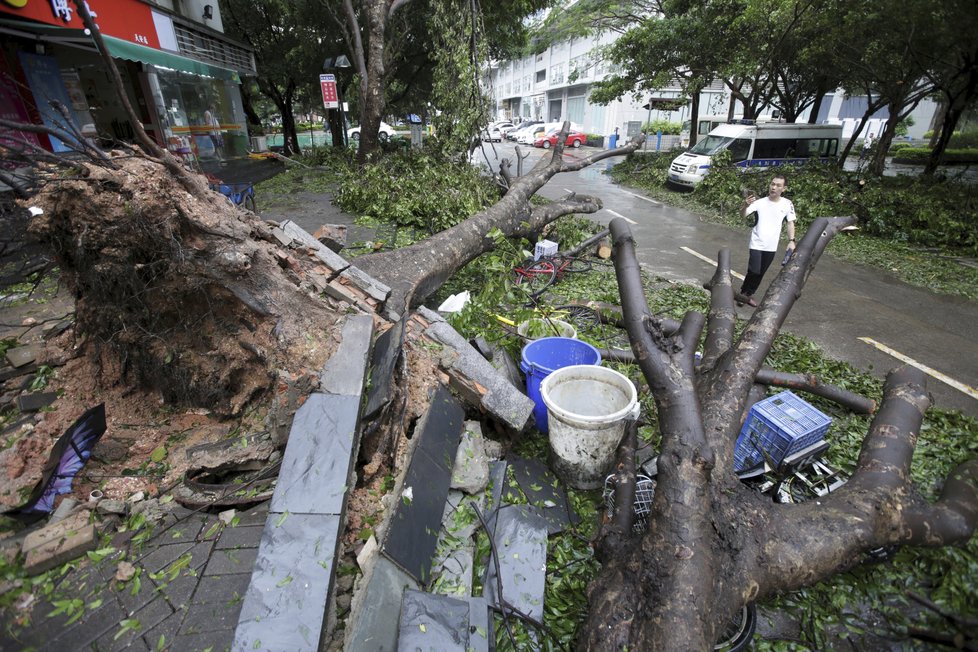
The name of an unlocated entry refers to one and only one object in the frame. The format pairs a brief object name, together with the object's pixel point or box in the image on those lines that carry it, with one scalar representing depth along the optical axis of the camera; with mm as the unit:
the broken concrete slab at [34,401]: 2920
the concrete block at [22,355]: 3348
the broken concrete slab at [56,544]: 2008
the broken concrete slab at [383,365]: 2773
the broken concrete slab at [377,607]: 1853
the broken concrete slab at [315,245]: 4344
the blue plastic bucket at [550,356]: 3756
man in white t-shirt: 6070
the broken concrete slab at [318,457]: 2203
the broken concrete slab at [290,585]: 1780
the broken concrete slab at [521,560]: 2414
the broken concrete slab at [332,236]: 5527
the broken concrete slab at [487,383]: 3377
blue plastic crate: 3039
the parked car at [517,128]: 31808
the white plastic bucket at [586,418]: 2996
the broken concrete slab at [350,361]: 2770
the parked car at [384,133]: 18270
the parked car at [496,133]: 33600
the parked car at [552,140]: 26916
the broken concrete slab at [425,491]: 2236
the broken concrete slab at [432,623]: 1905
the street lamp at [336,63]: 14305
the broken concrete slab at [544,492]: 2977
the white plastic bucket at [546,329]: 4402
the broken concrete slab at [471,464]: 2869
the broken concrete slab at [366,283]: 4089
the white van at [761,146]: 14406
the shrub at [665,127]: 28109
